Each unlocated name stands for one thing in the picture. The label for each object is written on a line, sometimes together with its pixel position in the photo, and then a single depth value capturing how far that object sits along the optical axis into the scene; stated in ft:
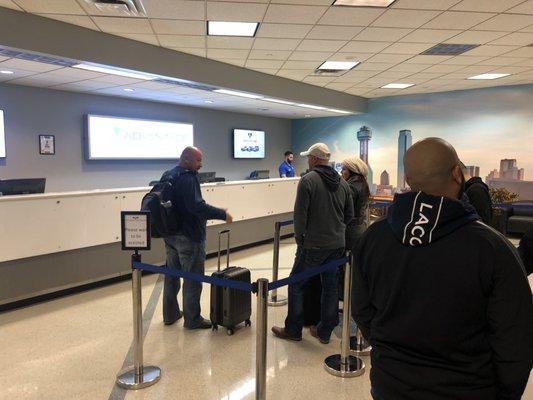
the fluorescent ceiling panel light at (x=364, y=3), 12.84
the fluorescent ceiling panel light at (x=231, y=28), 15.04
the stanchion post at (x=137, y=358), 8.84
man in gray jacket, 10.28
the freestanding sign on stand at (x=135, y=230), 8.82
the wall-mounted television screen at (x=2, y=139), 21.27
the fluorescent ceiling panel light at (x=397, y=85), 28.40
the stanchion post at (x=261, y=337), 6.86
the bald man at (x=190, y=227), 11.21
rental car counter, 12.58
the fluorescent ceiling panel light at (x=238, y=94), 23.17
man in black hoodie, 3.59
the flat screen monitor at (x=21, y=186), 13.23
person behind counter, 30.19
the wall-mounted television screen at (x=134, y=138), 25.36
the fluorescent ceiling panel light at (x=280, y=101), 26.91
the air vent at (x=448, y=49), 18.26
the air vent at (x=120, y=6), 12.58
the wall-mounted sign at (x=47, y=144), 23.01
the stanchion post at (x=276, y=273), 13.66
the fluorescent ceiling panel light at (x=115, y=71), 16.98
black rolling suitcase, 11.37
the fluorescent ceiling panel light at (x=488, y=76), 25.42
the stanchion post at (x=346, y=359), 9.44
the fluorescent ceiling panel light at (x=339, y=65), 21.38
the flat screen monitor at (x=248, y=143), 35.76
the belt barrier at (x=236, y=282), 7.39
